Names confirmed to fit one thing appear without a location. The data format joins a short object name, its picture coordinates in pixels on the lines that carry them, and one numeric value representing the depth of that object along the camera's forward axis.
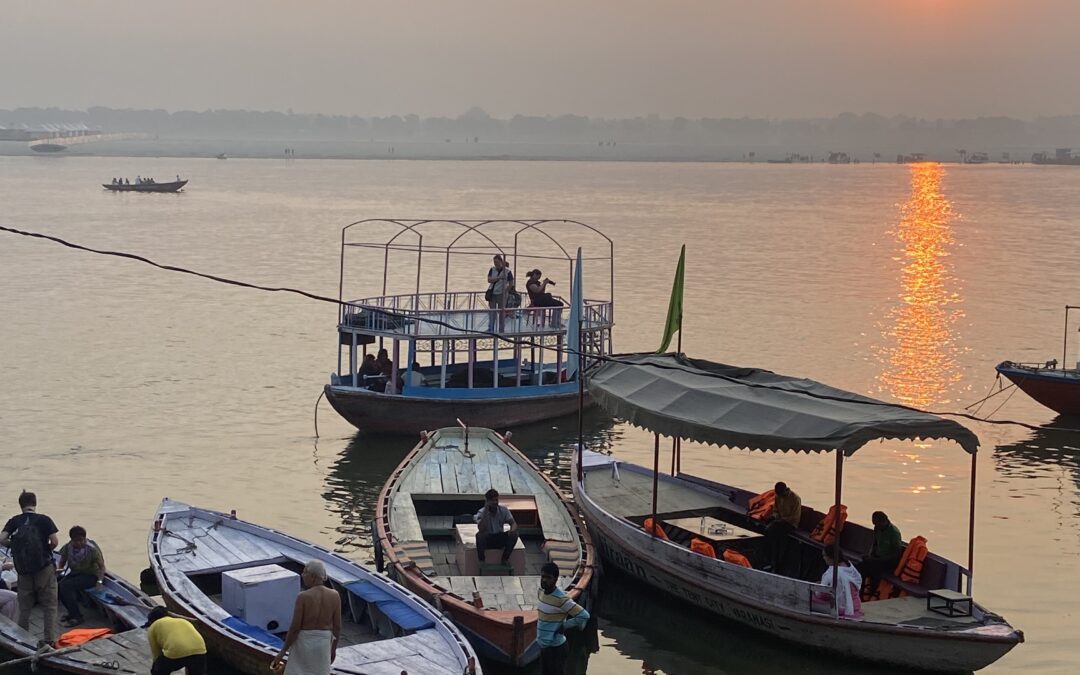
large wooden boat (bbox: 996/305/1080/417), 30.28
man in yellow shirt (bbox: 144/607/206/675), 12.98
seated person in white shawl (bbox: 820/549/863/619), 15.98
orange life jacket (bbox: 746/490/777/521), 19.55
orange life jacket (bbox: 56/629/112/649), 14.66
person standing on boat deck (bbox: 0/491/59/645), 15.09
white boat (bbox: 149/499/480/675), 14.06
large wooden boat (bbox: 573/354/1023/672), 15.65
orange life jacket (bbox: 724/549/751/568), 17.55
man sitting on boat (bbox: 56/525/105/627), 15.89
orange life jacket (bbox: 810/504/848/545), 18.23
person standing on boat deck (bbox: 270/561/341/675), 12.45
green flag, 22.77
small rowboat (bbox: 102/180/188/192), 130.00
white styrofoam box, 15.23
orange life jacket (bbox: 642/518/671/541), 18.56
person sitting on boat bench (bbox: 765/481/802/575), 18.58
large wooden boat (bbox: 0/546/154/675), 14.18
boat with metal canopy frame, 27.67
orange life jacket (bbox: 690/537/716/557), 18.08
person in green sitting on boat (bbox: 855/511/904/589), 17.36
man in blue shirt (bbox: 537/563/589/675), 14.82
